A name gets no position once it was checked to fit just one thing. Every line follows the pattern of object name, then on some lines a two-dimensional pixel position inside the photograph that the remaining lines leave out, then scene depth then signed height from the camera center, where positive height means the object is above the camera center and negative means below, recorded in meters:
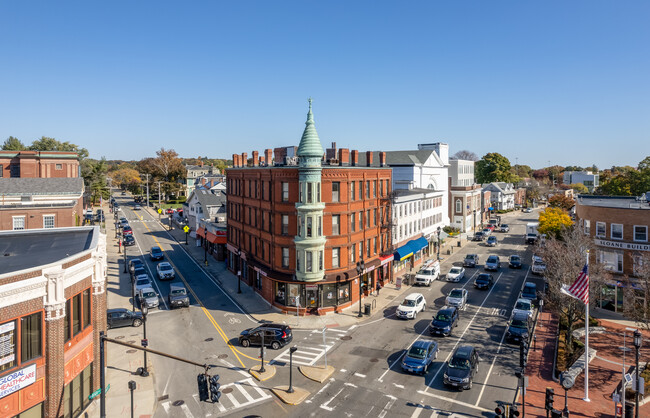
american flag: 22.25 -5.53
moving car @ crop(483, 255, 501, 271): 50.84 -9.34
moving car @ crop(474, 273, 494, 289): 42.91 -9.90
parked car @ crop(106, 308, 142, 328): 31.80 -10.29
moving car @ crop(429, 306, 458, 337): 29.79 -10.12
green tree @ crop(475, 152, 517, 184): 126.50 +8.12
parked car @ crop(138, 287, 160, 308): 36.20 -9.79
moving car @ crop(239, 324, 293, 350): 28.03 -10.35
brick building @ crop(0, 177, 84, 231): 44.94 -0.95
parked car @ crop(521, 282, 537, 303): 38.21 -10.07
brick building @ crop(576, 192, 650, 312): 34.22 -4.56
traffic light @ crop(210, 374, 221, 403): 14.70 -7.36
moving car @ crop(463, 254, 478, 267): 53.19 -9.36
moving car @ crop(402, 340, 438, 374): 23.97 -10.40
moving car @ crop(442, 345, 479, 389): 22.12 -10.34
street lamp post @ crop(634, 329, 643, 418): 17.31 -6.89
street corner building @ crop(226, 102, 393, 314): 33.84 -3.30
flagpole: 20.88 -10.34
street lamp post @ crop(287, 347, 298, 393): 21.61 -10.92
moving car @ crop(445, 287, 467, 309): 36.28 -9.92
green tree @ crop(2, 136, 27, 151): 137.11 +18.41
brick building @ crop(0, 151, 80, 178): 74.88 +6.04
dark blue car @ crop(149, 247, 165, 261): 55.19 -8.51
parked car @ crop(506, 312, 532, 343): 28.77 -10.17
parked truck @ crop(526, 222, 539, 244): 69.38 -7.34
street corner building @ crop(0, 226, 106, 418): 15.48 -6.10
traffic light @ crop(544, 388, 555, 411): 16.85 -9.03
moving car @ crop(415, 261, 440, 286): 44.53 -9.54
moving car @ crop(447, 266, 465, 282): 45.66 -9.69
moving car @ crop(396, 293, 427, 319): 33.50 -10.06
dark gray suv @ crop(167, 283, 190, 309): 36.47 -9.82
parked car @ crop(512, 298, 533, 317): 32.61 -9.90
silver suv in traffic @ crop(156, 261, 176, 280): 45.75 -9.17
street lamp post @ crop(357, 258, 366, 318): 35.41 -7.01
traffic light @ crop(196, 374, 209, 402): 14.55 -7.31
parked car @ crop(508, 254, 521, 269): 52.34 -9.43
